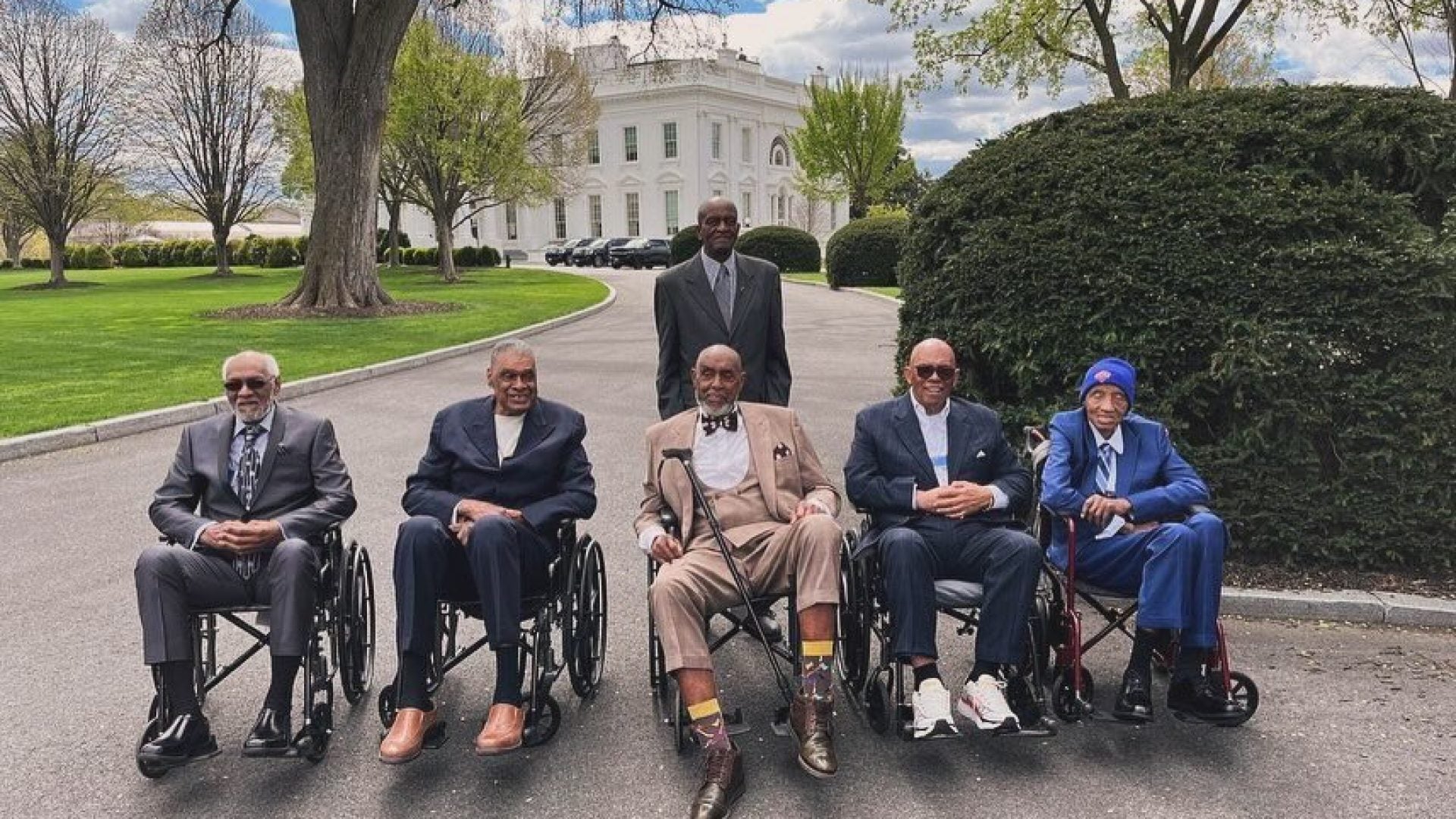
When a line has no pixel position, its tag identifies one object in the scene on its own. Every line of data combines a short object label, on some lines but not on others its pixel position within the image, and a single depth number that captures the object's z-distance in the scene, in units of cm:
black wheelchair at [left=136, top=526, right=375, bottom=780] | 366
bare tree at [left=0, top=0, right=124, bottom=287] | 4106
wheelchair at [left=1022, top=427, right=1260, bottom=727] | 389
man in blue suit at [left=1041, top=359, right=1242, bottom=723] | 385
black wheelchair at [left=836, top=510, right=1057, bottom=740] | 386
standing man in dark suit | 499
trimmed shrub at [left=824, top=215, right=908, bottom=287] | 3091
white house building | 6681
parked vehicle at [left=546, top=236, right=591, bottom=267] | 5762
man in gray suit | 357
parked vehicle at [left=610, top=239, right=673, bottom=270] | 5100
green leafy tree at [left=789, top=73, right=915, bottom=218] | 5097
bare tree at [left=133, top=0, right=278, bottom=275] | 4324
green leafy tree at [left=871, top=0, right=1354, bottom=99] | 2186
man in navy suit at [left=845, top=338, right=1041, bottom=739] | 379
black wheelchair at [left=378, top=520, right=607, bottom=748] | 384
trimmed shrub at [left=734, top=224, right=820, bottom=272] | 4022
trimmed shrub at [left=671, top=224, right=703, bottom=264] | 4437
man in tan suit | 359
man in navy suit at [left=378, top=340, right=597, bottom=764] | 372
